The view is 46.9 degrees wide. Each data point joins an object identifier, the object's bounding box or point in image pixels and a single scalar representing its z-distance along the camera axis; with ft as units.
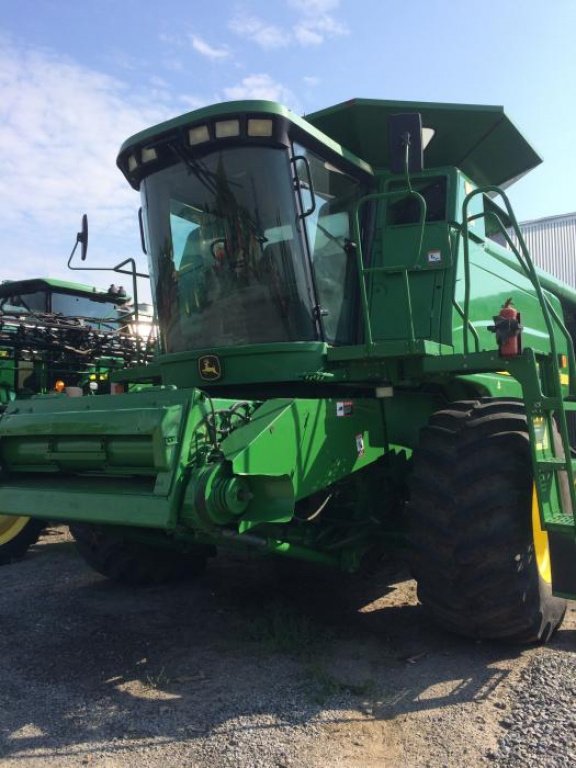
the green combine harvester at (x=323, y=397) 9.88
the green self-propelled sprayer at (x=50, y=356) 18.56
